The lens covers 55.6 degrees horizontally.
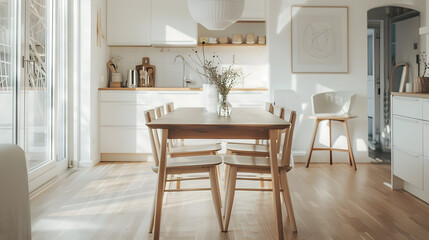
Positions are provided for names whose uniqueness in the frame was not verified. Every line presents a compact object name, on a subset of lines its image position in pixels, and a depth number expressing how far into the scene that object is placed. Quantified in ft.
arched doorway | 21.13
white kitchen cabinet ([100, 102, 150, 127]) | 17.76
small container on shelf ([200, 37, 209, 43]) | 18.94
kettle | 18.86
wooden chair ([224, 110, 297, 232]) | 8.95
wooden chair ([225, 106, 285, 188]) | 11.43
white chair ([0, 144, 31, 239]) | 3.96
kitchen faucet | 19.42
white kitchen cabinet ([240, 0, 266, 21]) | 18.38
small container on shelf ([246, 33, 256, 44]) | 18.89
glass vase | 10.53
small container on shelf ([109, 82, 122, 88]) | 18.51
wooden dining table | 8.37
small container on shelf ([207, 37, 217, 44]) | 19.01
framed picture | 17.74
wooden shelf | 18.90
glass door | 11.91
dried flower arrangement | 19.52
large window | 10.92
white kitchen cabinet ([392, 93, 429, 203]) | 10.90
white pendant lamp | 10.09
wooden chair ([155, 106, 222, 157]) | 11.40
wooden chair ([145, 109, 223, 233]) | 8.90
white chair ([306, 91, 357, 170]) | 16.80
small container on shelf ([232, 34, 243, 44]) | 18.88
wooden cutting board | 19.22
